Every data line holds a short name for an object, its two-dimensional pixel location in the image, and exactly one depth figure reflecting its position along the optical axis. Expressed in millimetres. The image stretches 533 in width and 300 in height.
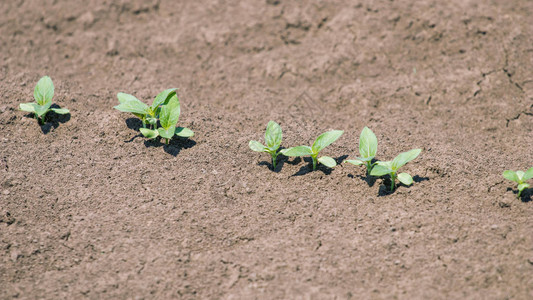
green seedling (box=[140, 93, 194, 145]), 5684
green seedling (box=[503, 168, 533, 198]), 4937
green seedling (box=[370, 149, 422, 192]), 5062
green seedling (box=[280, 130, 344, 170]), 5367
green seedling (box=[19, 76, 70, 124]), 5902
